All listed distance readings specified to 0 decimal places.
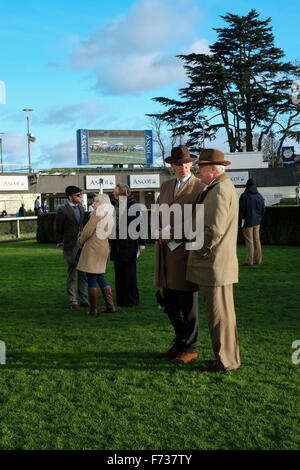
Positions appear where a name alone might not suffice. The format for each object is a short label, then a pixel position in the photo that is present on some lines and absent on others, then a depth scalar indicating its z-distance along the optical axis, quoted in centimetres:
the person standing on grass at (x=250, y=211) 1191
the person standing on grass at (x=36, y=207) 3667
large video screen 5472
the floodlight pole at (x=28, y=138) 5234
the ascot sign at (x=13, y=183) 4459
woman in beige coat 729
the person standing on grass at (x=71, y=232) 797
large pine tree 4803
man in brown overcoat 490
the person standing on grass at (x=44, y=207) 3756
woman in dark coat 770
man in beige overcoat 446
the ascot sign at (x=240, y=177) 5059
